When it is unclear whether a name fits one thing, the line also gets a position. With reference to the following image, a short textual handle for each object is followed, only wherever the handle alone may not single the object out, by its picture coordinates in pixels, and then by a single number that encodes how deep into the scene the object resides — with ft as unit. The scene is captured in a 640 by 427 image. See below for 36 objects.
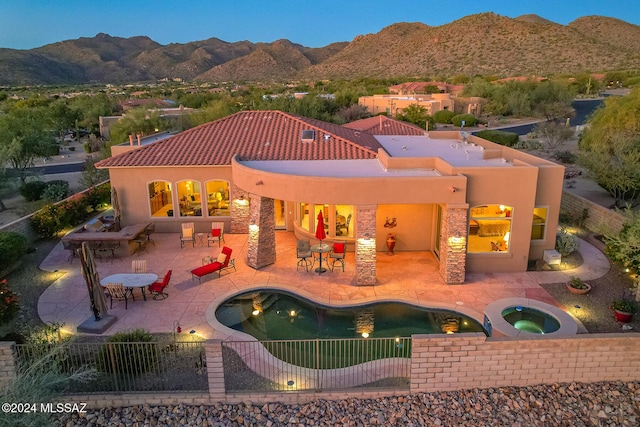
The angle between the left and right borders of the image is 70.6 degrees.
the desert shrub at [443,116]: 185.47
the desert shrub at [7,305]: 39.34
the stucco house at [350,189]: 49.32
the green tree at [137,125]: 119.03
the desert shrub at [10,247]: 53.16
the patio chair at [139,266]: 50.83
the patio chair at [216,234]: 64.00
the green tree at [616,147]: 74.13
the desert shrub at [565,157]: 114.93
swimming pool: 42.27
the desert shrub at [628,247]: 43.23
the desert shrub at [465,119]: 179.68
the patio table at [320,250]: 54.13
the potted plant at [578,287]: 47.47
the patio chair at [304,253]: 54.75
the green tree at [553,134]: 130.62
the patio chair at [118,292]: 45.29
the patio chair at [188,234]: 62.90
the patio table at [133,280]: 46.01
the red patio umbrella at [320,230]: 52.85
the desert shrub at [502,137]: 137.49
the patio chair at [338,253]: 54.70
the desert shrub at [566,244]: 56.13
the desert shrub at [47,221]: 65.10
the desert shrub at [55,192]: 83.82
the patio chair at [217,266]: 51.44
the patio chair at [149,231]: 65.02
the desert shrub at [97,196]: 77.05
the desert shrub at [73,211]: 68.13
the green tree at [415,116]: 160.04
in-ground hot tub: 40.27
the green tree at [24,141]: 95.20
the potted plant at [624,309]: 41.65
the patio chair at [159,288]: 47.39
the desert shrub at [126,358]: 32.83
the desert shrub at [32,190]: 88.89
